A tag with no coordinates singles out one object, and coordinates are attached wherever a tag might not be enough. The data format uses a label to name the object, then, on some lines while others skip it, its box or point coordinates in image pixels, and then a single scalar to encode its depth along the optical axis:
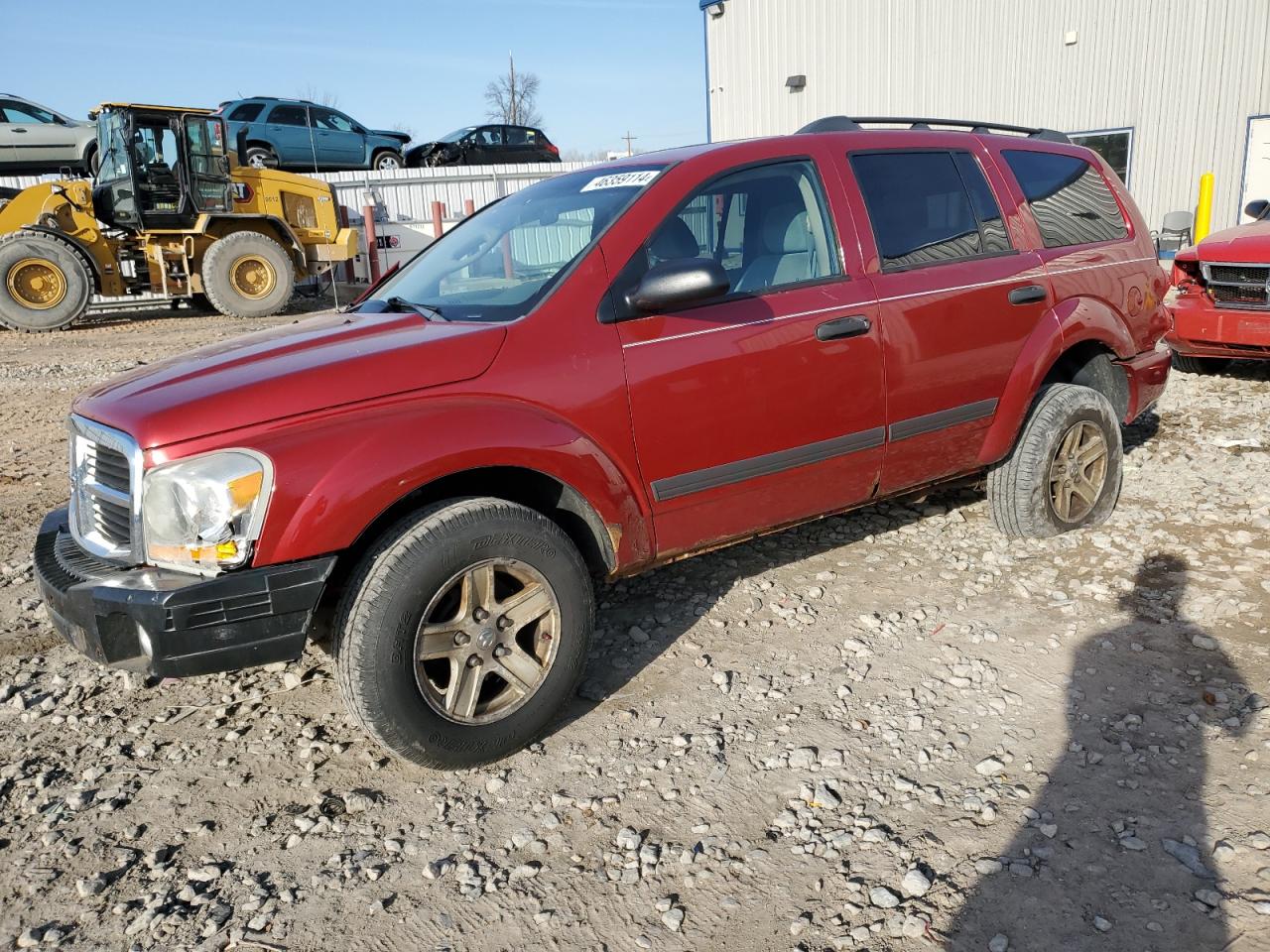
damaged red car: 7.12
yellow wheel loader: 12.99
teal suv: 20.89
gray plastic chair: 9.26
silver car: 17.98
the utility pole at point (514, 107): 55.28
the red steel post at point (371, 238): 17.44
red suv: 2.58
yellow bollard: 14.63
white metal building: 14.29
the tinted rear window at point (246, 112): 20.84
